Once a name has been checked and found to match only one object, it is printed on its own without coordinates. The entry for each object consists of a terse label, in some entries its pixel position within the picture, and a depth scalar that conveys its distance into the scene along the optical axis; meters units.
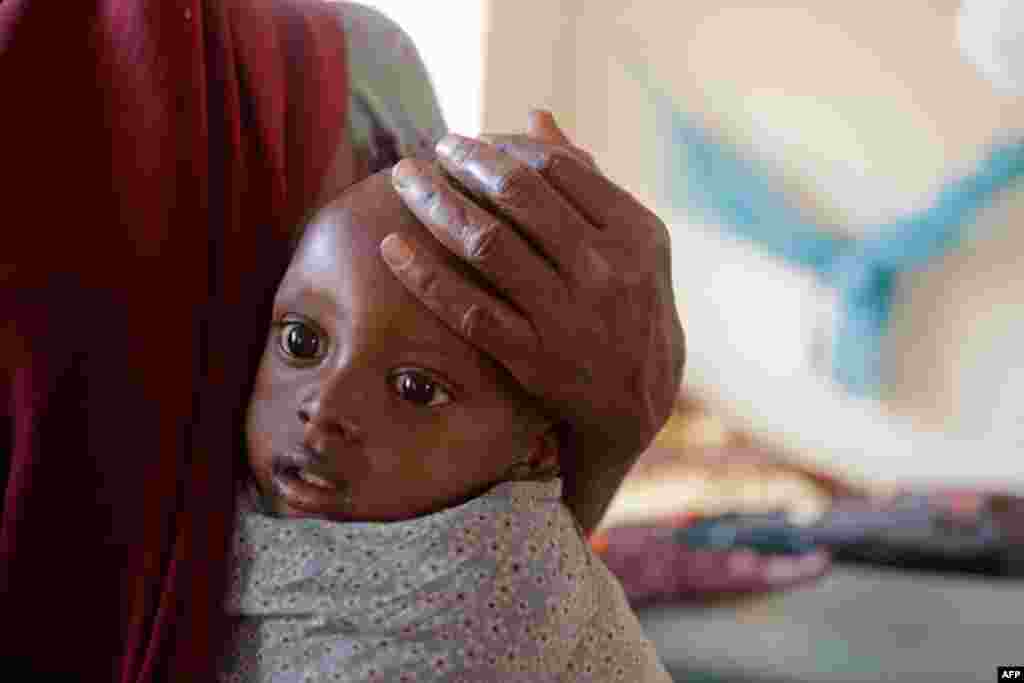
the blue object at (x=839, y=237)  2.58
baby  0.56
